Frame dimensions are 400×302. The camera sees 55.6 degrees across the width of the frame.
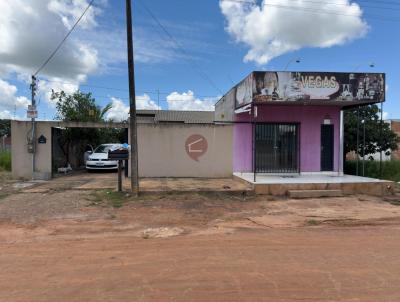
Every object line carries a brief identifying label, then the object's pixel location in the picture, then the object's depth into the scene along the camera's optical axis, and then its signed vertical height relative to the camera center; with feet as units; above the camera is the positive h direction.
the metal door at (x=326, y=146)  53.26 -0.16
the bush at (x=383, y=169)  58.95 -3.92
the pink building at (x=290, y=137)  51.85 +1.10
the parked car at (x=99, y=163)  64.13 -3.20
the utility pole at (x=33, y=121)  49.29 +3.07
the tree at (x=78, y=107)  77.82 +7.89
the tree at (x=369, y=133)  64.13 +2.02
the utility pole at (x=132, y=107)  37.22 +3.73
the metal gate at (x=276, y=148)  51.96 -0.46
